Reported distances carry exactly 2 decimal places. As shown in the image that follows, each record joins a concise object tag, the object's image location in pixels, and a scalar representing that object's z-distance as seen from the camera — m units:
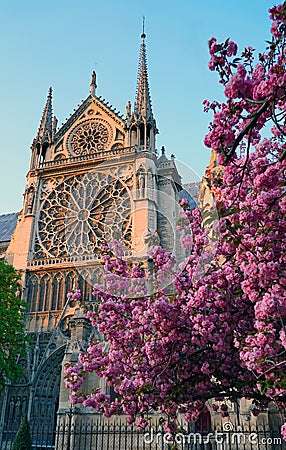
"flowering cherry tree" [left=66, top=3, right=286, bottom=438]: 5.93
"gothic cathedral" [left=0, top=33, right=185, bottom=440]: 21.22
